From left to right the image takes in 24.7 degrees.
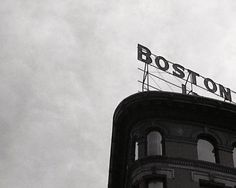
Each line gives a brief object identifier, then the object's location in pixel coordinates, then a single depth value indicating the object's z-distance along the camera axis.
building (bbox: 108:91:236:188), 41.16
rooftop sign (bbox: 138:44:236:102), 52.07
